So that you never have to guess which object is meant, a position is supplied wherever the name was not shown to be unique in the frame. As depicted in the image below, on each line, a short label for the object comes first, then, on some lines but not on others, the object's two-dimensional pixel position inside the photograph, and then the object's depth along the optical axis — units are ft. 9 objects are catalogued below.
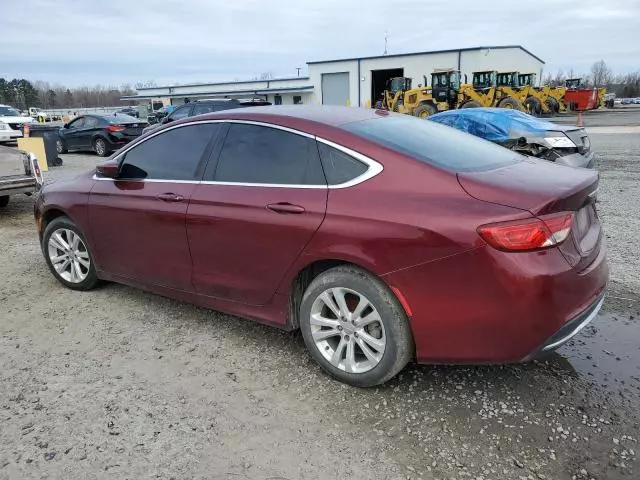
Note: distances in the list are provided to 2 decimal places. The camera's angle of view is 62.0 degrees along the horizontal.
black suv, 50.75
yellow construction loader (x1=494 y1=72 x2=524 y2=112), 93.04
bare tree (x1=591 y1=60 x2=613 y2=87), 368.07
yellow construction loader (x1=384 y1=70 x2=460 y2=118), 91.86
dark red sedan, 8.80
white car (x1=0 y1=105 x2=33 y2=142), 61.82
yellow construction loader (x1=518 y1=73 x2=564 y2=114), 111.75
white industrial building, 146.30
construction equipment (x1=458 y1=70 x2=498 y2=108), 93.40
